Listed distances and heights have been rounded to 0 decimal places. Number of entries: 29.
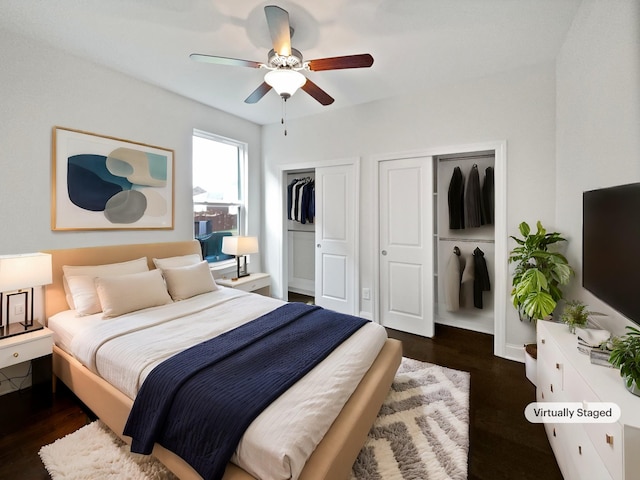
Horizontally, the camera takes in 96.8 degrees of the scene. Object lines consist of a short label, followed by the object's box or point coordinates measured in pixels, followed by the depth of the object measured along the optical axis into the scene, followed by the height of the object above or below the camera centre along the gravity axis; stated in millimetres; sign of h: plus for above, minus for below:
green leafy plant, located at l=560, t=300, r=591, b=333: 1608 -476
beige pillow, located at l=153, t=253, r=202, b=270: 2834 -280
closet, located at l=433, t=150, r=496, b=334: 3188 -49
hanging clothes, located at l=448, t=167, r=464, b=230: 3312 +410
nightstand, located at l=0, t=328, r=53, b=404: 1822 -797
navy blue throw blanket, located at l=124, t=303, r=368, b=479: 1155 -715
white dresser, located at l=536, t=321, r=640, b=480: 921 -720
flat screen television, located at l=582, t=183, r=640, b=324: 1189 -60
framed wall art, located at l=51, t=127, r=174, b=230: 2400 +484
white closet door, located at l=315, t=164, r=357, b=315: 3662 -51
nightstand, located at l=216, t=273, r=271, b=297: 3463 -614
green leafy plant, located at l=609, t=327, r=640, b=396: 1050 -481
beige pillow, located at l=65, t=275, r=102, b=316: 2213 -480
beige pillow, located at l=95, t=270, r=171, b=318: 2176 -471
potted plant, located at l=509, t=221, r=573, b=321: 2107 -313
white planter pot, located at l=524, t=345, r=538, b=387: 2252 -1074
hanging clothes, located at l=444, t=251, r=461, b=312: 3273 -583
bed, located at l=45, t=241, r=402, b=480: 1181 -910
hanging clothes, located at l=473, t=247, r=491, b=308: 3201 -518
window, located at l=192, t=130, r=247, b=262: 3545 +591
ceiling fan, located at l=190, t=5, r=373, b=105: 1764 +1159
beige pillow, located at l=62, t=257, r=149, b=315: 2221 -393
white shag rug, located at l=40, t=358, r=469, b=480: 1461 -1217
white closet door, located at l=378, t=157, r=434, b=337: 3176 -120
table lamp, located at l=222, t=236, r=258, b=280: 3514 -148
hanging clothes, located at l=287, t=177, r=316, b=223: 4301 +525
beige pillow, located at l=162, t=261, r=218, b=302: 2645 -450
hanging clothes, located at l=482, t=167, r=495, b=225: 3160 +435
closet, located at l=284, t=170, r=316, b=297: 4324 +36
